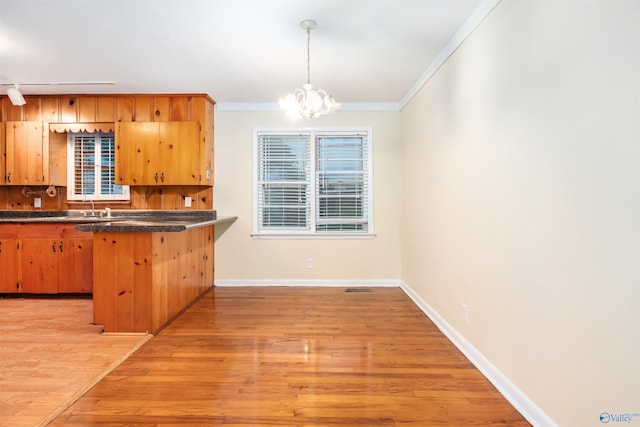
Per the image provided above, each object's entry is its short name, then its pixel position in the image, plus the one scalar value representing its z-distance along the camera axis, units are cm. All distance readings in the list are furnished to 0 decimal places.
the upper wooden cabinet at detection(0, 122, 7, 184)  428
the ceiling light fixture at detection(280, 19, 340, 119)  272
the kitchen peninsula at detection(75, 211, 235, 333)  286
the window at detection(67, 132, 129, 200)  455
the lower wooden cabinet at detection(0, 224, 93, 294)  402
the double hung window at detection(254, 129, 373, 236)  470
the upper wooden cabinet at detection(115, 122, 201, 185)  423
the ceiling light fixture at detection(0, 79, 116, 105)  362
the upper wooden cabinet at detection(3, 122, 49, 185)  429
